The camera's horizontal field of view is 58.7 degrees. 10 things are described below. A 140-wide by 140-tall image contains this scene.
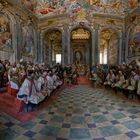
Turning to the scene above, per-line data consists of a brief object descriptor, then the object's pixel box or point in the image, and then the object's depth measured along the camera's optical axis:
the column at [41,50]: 16.37
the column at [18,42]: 11.16
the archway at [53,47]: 18.53
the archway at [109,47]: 17.16
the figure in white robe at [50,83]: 6.99
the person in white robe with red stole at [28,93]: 4.39
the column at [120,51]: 16.20
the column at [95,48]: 15.99
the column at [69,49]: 16.11
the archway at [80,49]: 21.30
